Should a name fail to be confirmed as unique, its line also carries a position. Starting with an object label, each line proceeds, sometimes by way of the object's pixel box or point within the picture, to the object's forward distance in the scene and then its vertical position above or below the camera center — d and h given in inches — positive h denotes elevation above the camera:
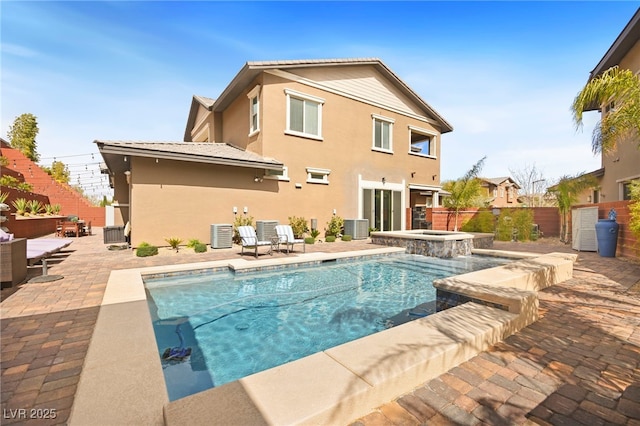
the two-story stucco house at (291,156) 409.4 +104.3
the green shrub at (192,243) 402.0 -40.2
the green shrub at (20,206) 535.4 +11.7
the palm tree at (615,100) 223.6 +96.3
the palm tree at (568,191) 542.0 +50.2
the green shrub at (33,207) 594.2 +11.4
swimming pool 140.3 -67.5
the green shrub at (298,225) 504.1 -17.4
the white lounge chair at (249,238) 352.2 -28.8
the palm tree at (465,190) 655.8 +61.1
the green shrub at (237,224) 457.7 -15.0
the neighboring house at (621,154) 452.4 +114.6
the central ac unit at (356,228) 565.3 -24.3
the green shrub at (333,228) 563.2 -24.4
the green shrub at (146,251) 349.4 -45.2
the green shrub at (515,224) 576.4 -14.1
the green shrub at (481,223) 619.1 -13.2
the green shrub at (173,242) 392.9 -38.2
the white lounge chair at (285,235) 376.5 -26.8
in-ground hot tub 411.2 -40.3
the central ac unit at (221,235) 417.4 -30.2
